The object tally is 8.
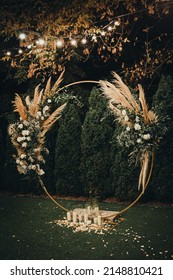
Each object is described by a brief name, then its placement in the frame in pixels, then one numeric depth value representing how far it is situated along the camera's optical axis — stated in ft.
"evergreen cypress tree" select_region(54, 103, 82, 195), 40.22
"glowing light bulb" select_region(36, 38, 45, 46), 27.25
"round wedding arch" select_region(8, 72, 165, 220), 24.89
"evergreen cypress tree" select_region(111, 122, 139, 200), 36.68
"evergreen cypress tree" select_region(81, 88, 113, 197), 38.55
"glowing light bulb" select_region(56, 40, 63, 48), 26.89
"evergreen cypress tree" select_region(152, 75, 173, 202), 35.53
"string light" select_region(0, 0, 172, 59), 26.78
